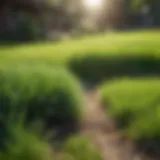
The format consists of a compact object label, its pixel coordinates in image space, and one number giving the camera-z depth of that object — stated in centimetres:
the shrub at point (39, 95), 379
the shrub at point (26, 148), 341
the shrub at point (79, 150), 354
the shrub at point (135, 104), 379
